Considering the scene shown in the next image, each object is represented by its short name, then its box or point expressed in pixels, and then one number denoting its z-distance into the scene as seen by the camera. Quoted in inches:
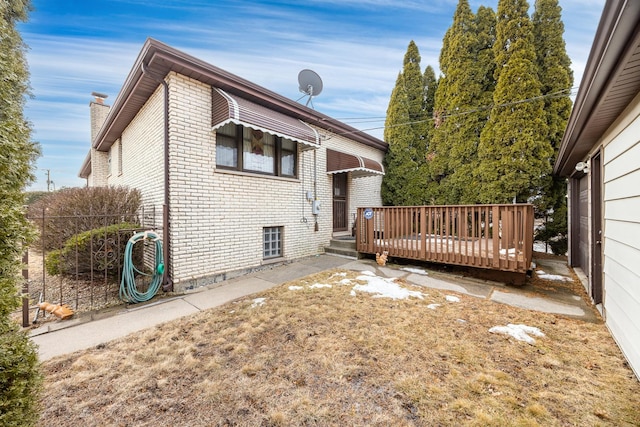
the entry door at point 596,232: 163.6
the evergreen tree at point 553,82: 315.6
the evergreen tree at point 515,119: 309.0
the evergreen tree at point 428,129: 412.2
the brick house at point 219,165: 201.9
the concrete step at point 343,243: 320.8
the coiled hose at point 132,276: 171.6
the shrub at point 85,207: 232.8
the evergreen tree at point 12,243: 56.6
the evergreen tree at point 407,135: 426.6
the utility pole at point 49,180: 975.1
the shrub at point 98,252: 189.9
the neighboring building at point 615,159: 75.0
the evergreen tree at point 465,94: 356.5
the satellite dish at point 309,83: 355.3
